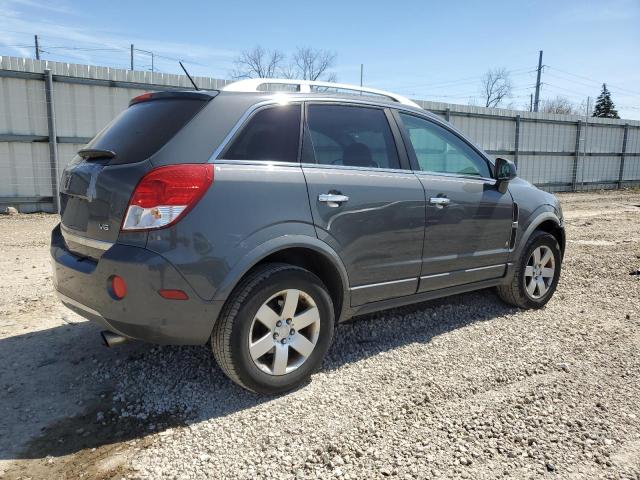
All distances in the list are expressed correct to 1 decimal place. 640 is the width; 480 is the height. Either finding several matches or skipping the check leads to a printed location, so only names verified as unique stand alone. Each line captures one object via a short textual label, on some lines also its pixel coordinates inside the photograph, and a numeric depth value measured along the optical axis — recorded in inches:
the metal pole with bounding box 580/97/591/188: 757.3
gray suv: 104.8
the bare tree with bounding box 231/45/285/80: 1645.4
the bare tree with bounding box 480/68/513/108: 2181.3
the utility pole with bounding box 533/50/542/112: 1679.1
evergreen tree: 2039.9
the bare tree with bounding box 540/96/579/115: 2099.9
